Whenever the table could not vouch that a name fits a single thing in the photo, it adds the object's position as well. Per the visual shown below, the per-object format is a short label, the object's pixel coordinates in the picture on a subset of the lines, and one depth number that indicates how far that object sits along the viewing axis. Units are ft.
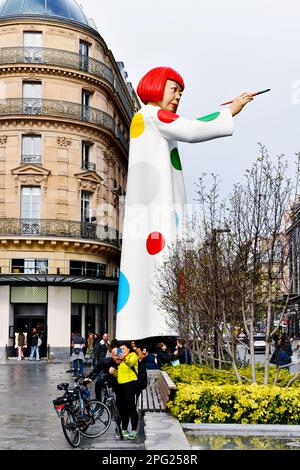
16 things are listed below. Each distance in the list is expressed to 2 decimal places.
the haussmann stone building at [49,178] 118.73
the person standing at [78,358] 78.63
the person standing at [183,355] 72.92
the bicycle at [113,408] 38.22
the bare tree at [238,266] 42.63
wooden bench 39.88
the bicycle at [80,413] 36.06
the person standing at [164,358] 61.58
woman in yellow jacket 37.81
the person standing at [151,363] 74.43
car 146.52
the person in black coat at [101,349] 68.88
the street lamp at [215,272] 43.19
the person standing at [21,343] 114.11
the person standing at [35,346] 111.86
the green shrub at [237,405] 35.78
